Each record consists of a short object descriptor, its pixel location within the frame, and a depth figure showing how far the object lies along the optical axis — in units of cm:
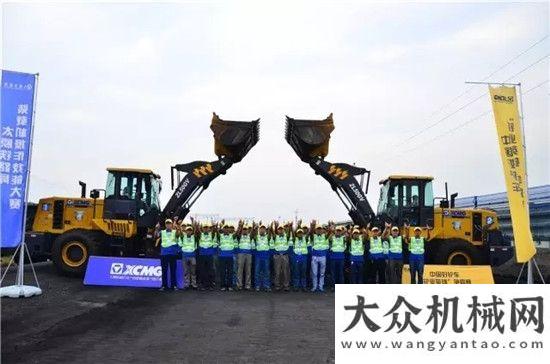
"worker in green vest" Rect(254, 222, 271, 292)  1352
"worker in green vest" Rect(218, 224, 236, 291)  1353
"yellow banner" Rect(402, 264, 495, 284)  1204
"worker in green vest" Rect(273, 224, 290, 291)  1355
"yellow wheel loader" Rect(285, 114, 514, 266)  1548
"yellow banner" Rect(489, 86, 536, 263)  1123
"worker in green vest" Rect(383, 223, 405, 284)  1369
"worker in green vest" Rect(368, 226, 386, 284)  1379
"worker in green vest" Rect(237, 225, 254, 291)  1349
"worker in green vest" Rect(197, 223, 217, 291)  1351
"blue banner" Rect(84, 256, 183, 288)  1334
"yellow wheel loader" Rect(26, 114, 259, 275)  1537
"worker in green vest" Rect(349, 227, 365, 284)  1370
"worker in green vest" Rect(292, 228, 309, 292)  1356
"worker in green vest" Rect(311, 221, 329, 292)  1352
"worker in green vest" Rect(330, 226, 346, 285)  1370
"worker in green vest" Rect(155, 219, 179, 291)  1324
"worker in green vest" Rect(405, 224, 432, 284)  1384
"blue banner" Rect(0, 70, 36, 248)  1126
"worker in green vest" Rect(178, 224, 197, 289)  1334
